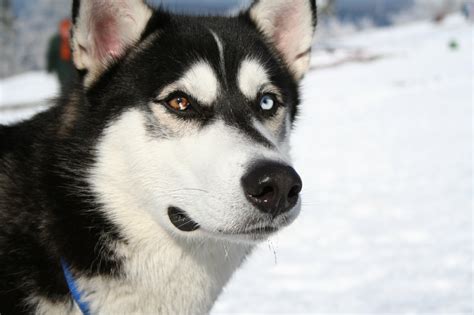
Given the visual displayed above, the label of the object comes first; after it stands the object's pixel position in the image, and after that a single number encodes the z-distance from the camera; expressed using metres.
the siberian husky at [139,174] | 2.04
